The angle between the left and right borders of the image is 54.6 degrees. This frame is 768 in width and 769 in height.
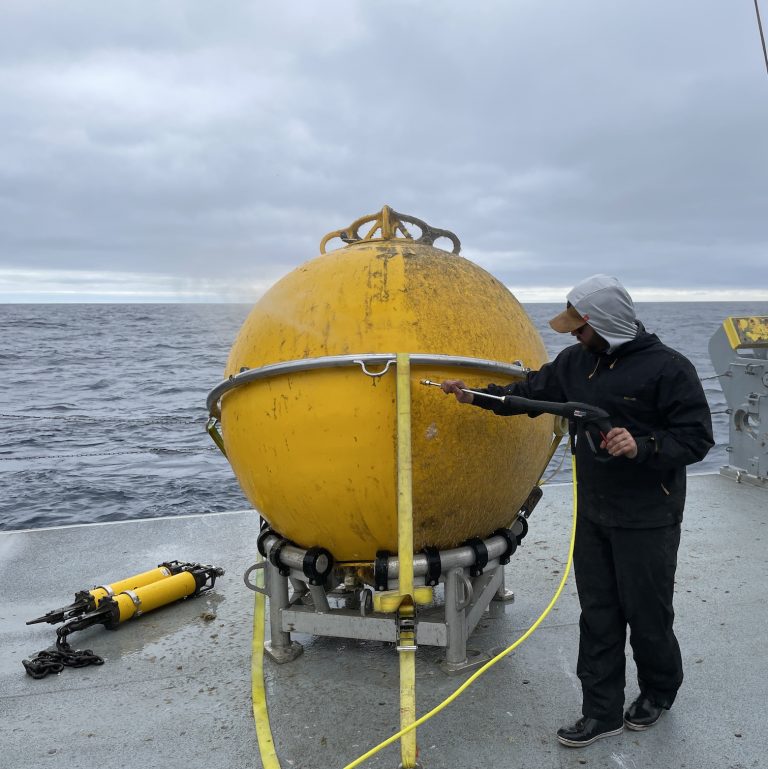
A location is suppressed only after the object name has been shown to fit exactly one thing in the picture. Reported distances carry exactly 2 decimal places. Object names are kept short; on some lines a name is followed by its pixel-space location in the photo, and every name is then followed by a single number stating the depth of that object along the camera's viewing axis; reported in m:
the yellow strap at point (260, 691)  2.61
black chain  3.28
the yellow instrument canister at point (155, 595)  3.74
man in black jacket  2.47
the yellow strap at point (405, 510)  2.48
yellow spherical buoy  2.75
